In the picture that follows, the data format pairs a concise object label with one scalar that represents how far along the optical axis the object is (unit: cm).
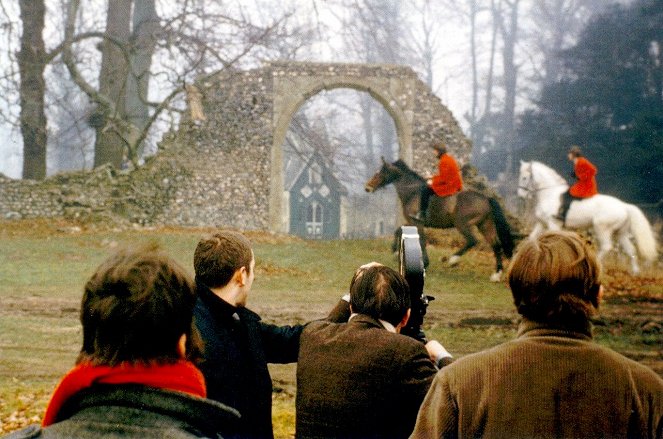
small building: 1952
